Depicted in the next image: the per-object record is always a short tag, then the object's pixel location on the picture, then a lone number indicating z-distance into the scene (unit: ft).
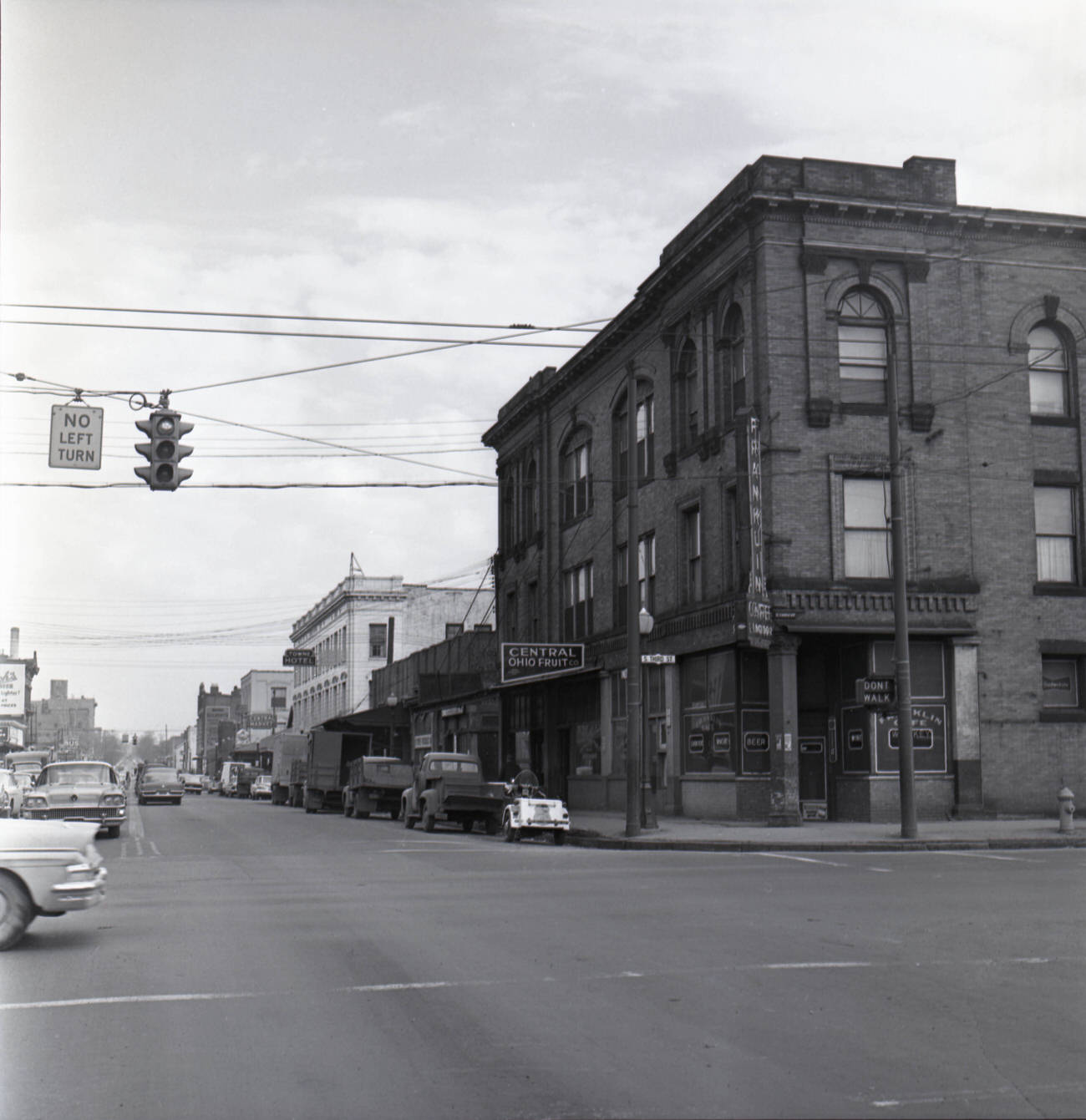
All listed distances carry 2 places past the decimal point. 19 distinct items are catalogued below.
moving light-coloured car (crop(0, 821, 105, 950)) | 37.45
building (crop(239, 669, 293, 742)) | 421.18
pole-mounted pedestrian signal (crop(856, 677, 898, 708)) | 82.28
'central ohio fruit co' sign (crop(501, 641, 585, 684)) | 125.59
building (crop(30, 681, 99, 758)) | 486.79
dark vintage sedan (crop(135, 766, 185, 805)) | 187.62
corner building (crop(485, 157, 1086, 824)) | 93.71
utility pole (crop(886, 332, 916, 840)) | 78.89
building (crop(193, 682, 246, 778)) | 466.70
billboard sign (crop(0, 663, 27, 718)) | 318.86
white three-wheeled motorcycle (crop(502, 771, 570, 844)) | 87.92
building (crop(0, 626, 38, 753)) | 320.09
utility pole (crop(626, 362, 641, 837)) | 87.66
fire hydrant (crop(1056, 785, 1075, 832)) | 80.02
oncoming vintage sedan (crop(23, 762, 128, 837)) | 87.66
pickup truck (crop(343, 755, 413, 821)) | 131.34
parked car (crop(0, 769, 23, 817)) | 100.48
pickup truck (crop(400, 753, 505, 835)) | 100.89
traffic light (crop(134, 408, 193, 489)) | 57.31
